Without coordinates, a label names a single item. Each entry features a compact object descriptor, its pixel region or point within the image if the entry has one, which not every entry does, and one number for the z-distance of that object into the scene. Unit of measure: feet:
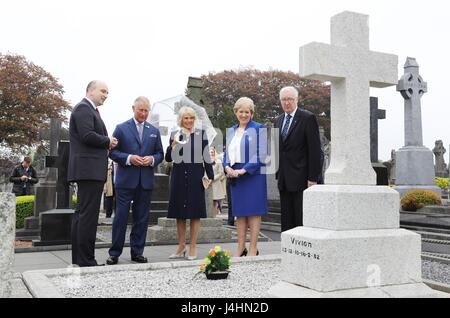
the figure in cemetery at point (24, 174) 45.11
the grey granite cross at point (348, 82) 13.12
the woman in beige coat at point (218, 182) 43.01
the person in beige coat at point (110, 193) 45.01
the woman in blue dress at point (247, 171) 18.84
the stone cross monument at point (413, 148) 59.31
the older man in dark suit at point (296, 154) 16.99
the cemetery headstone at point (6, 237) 11.16
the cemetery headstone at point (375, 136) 31.60
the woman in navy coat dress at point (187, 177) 20.56
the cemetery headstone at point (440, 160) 89.25
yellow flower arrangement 15.15
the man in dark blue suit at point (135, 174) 19.16
